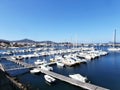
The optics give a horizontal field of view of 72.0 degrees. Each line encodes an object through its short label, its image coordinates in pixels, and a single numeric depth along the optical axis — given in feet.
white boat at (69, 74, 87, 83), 47.94
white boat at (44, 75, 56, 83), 50.17
